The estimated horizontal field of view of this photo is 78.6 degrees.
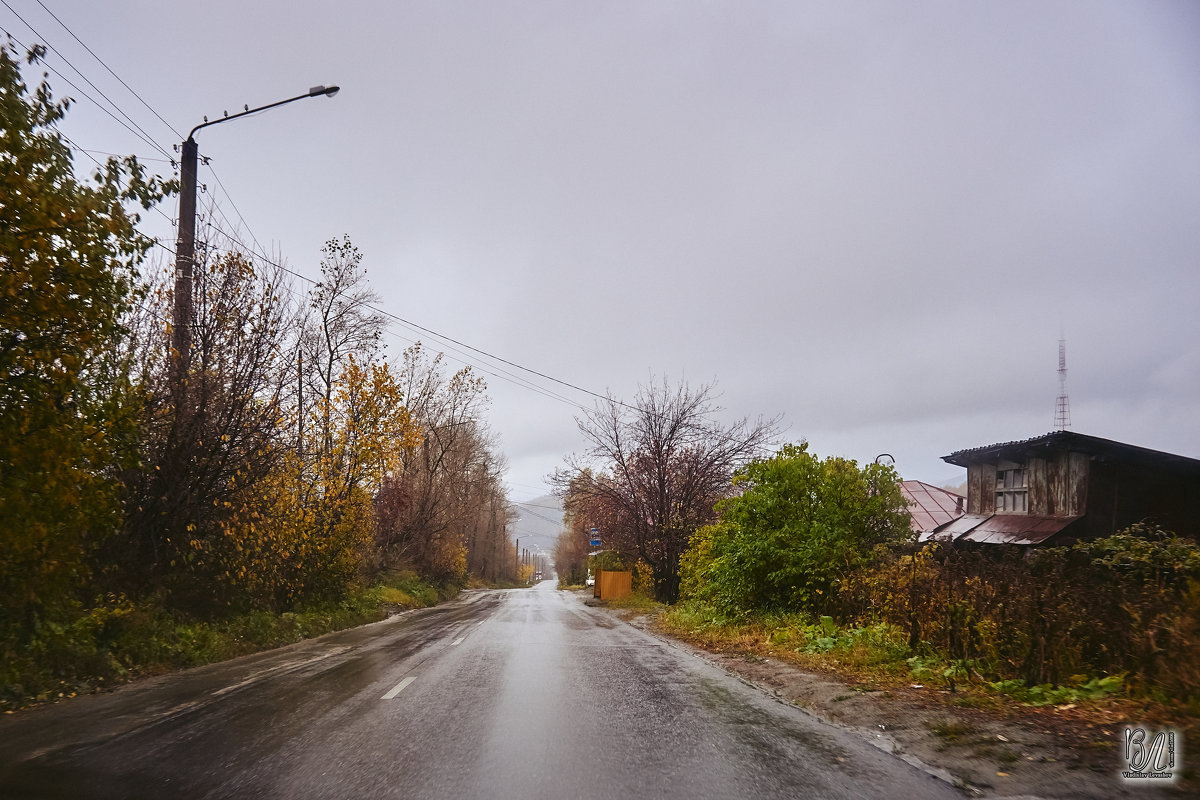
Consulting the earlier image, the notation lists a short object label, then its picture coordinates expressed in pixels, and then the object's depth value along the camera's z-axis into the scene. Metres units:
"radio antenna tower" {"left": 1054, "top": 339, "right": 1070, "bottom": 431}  30.12
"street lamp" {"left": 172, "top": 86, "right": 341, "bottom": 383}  12.46
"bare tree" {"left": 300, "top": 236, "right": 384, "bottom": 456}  22.25
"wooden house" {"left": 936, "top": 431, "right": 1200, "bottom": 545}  19.70
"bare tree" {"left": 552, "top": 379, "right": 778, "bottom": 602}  28.38
